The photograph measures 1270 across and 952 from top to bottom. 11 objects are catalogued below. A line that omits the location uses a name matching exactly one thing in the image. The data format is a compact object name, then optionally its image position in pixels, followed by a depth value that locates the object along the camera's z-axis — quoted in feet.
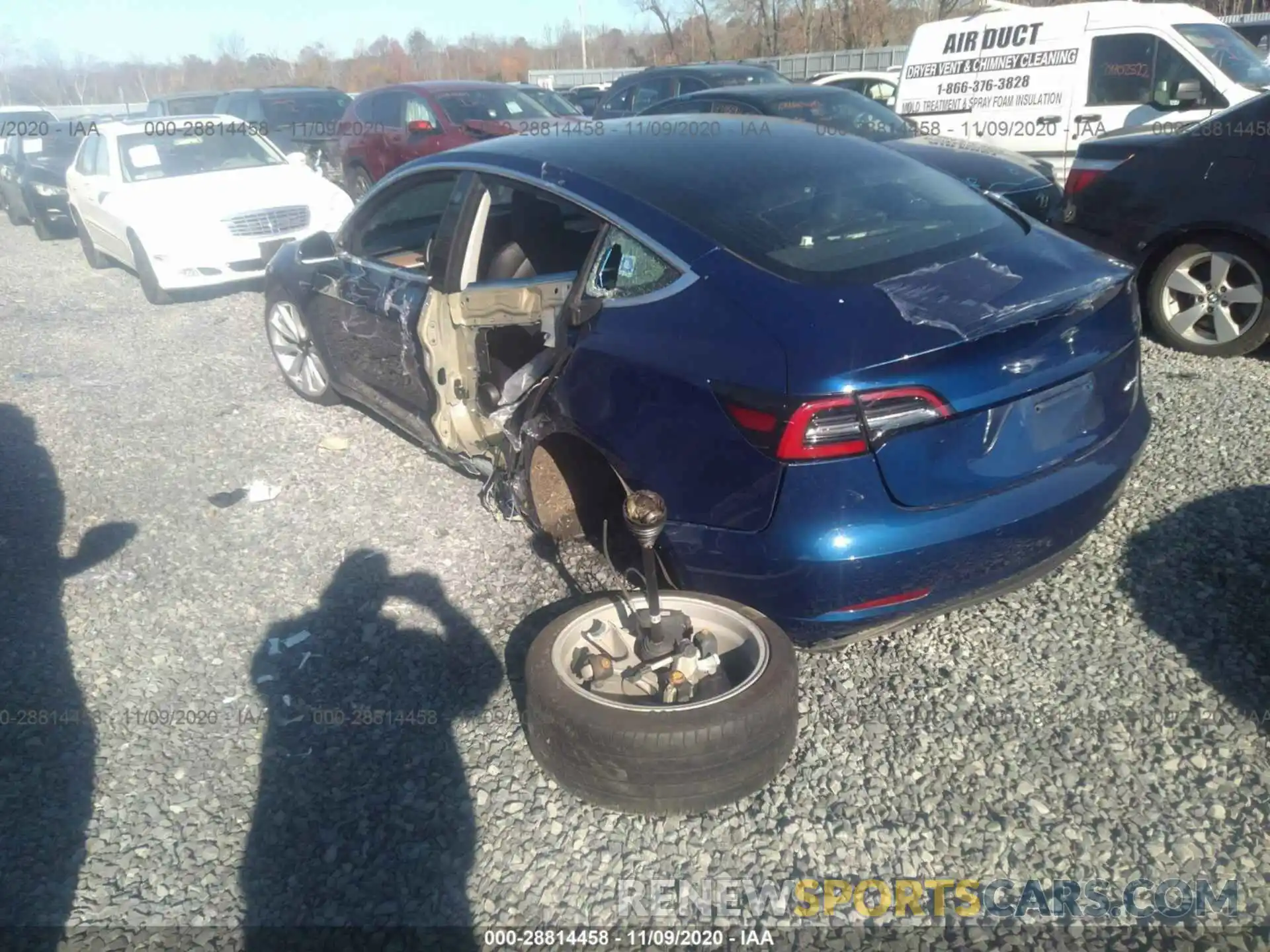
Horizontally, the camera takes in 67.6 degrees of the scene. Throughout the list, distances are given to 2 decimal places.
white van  27.73
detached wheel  8.05
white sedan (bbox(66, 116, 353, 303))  28.84
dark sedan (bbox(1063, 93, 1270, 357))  17.33
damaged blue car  8.32
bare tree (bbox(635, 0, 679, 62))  153.17
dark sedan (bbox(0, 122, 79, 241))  44.83
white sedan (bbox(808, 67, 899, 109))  53.98
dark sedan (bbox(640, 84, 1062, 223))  23.08
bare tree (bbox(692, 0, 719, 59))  150.00
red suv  38.50
